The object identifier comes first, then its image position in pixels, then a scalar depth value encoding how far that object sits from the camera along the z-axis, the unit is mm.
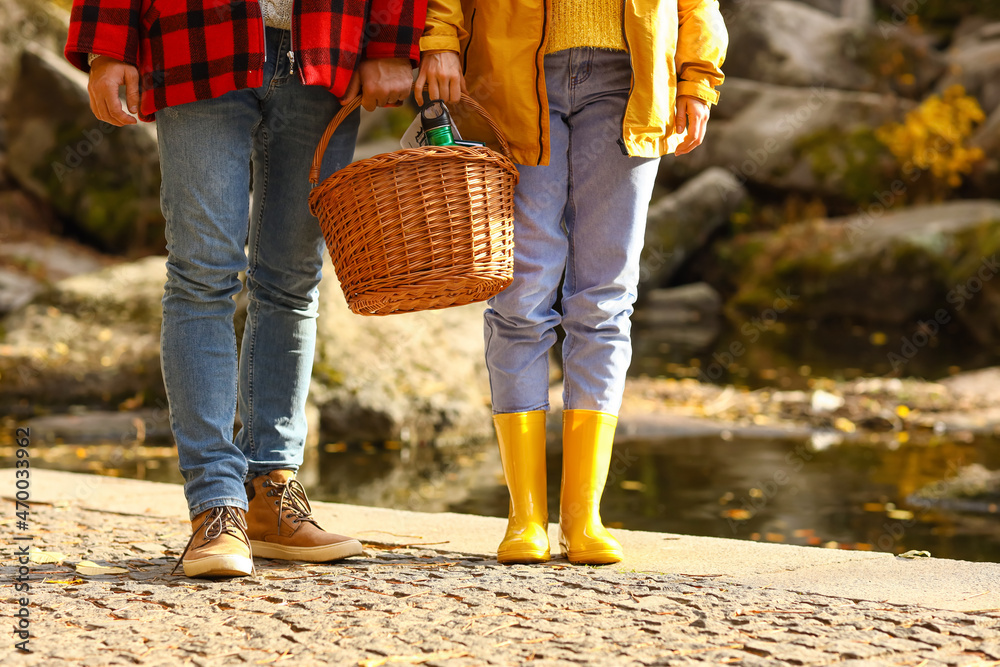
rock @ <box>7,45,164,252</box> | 11781
